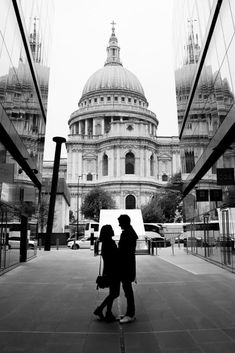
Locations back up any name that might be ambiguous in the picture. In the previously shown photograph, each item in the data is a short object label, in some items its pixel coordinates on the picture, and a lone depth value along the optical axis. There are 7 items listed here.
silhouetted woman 6.49
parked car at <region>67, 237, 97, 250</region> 36.85
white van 52.22
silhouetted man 6.45
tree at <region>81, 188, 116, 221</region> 76.38
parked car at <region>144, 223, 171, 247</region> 41.29
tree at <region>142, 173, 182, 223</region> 71.16
